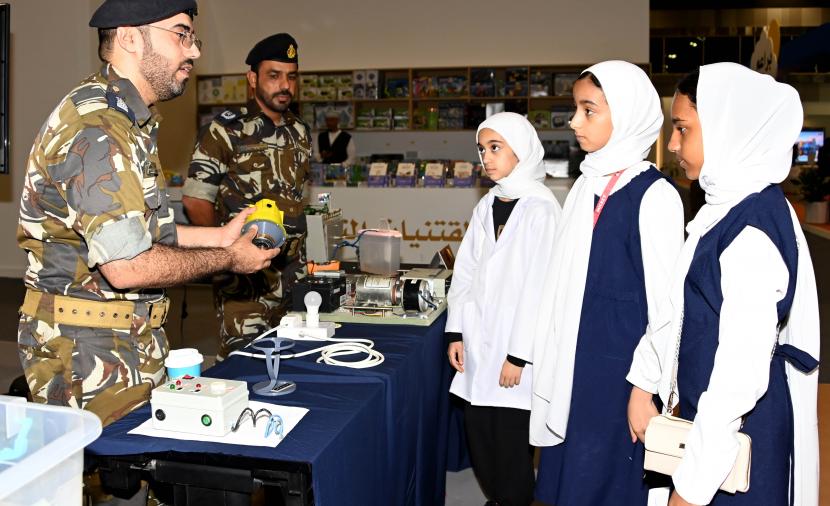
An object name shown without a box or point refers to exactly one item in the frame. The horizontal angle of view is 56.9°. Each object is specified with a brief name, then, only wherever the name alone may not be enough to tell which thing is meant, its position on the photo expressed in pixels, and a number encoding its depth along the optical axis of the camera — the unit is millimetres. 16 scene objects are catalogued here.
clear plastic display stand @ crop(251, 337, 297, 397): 1788
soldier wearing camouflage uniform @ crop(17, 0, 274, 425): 1682
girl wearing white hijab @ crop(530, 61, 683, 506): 2006
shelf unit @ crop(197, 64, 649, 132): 8773
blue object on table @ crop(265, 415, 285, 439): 1529
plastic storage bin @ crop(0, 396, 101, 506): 957
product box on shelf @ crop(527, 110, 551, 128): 8812
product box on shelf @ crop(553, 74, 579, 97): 8664
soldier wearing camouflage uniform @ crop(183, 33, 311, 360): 3279
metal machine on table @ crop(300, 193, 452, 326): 2570
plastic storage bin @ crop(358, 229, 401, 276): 3057
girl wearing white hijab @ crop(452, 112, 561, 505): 2488
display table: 1454
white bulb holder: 2303
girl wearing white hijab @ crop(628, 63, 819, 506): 1411
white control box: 1516
